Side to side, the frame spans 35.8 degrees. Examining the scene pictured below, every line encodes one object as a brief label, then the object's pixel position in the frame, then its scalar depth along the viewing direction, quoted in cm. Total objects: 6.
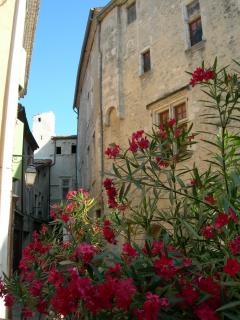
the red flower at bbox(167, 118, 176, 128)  322
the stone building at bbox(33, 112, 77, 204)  3169
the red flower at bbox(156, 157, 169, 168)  323
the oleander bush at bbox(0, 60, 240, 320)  173
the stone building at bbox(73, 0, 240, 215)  1070
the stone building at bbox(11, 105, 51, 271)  1831
